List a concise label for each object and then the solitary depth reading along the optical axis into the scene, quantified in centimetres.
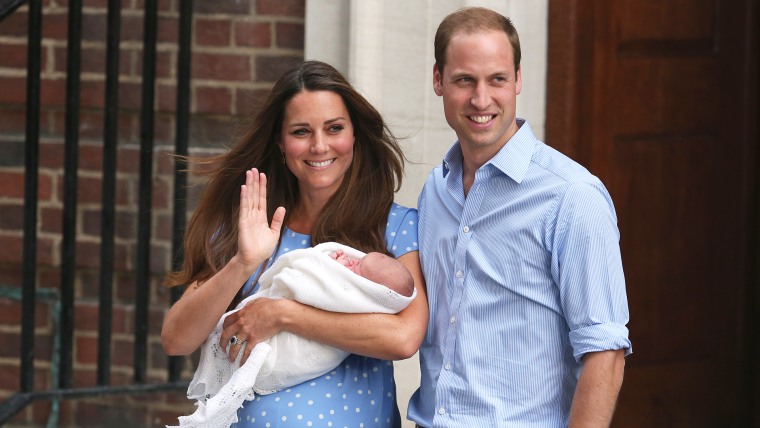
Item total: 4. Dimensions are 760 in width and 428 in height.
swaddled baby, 580
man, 524
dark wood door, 912
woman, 586
